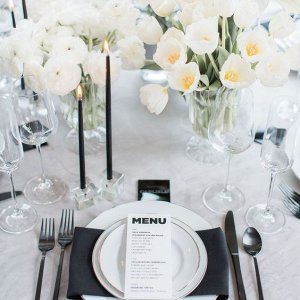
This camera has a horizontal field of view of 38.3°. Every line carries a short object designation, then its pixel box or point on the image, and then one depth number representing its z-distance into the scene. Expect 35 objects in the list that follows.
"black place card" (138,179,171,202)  1.02
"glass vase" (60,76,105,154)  1.10
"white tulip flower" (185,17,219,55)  0.86
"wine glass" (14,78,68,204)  0.98
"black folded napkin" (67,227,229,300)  0.79
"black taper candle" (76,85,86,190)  0.86
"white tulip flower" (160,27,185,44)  0.94
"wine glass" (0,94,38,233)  0.90
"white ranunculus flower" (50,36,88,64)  0.96
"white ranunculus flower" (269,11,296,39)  0.91
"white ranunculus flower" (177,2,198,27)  0.91
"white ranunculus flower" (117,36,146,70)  1.03
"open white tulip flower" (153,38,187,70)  0.91
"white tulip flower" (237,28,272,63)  0.88
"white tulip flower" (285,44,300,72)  0.91
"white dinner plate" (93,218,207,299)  0.80
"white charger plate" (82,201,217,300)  0.93
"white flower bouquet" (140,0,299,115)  0.87
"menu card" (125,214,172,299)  0.79
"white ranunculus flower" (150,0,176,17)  0.95
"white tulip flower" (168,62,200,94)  0.92
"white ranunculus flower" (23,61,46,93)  0.95
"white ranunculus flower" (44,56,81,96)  0.95
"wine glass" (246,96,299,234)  0.92
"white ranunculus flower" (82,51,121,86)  0.98
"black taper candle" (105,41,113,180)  0.88
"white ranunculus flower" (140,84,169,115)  1.01
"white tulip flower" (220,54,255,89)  0.90
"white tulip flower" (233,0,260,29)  0.86
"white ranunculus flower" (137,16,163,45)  0.98
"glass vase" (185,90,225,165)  1.05
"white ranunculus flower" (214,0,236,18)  0.86
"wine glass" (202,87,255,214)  0.93
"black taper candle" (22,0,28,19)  1.19
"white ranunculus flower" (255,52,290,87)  0.90
